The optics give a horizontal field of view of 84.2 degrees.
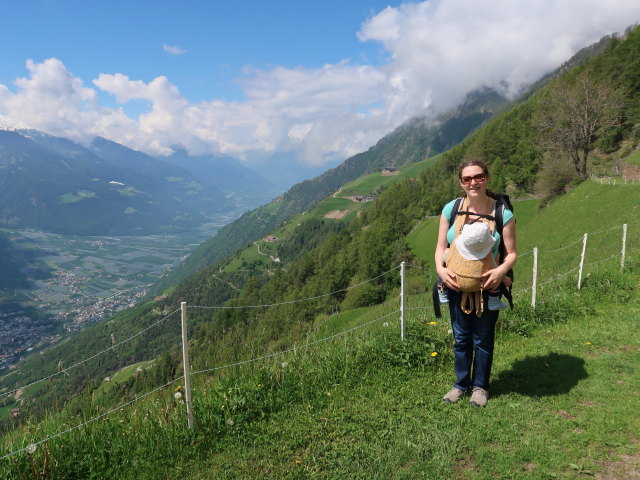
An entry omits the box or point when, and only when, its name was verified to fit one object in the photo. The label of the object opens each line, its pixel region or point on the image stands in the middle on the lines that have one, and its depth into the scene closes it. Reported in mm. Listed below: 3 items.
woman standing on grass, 4195
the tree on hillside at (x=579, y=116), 35031
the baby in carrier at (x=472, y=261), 3965
